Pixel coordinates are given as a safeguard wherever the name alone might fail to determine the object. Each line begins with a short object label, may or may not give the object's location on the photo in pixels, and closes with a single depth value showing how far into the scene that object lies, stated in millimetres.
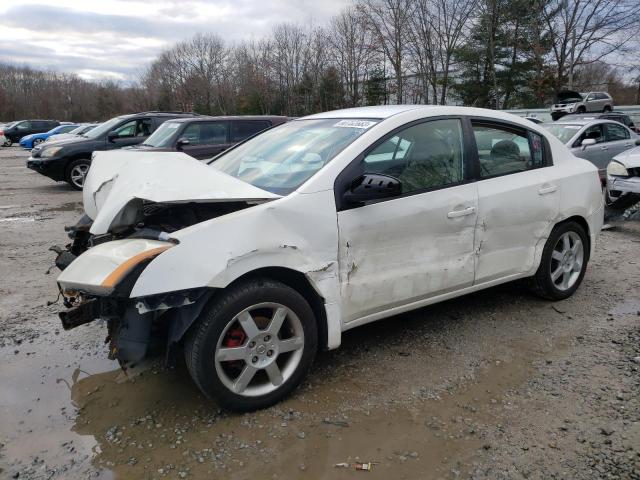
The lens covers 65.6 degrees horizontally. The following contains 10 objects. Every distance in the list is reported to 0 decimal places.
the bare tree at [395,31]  36844
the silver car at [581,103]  25594
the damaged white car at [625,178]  7512
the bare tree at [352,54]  39969
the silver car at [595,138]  10328
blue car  30016
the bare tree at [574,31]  34219
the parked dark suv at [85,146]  11836
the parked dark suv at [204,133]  9766
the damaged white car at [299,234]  2684
